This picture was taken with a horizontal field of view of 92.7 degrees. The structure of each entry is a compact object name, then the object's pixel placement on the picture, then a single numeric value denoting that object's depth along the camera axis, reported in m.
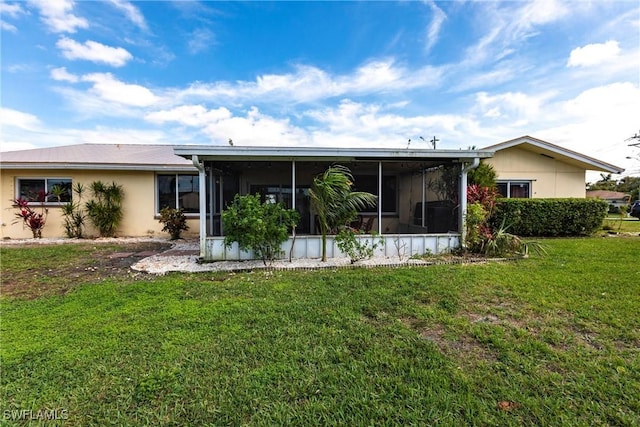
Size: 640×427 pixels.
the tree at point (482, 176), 10.36
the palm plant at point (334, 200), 6.27
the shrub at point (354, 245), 6.57
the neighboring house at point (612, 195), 39.17
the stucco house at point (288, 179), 6.87
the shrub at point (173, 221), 10.00
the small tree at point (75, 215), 10.42
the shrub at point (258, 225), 6.01
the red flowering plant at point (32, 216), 10.13
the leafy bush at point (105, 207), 10.38
